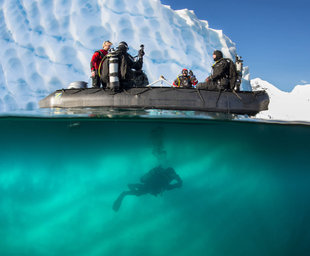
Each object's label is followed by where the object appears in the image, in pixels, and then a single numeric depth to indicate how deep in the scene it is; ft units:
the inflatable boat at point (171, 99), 26.91
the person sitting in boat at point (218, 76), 27.94
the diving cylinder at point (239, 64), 30.25
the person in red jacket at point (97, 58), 28.87
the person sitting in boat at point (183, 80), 35.04
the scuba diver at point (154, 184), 17.90
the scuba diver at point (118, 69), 25.89
